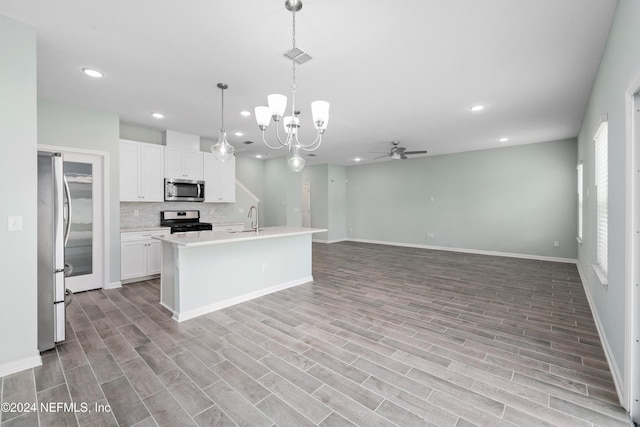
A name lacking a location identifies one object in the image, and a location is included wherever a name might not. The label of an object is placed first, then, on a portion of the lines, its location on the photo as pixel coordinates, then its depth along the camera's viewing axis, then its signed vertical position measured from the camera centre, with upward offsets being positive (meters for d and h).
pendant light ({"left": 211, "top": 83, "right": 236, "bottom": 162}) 3.45 +0.81
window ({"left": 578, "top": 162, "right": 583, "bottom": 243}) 5.04 +0.32
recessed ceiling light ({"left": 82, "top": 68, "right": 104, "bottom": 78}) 3.04 +1.56
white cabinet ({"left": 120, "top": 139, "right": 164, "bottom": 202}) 4.80 +0.76
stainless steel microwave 5.33 +0.47
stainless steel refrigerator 2.50 -0.31
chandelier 2.11 +0.97
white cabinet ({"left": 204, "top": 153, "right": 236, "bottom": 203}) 5.98 +0.74
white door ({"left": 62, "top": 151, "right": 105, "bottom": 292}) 4.12 -0.10
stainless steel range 5.40 -0.15
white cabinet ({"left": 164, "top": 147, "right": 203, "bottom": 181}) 5.38 +0.99
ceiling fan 6.37 +1.34
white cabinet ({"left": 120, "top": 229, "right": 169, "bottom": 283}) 4.60 -0.70
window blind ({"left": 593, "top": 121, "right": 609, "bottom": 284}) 2.80 +0.15
